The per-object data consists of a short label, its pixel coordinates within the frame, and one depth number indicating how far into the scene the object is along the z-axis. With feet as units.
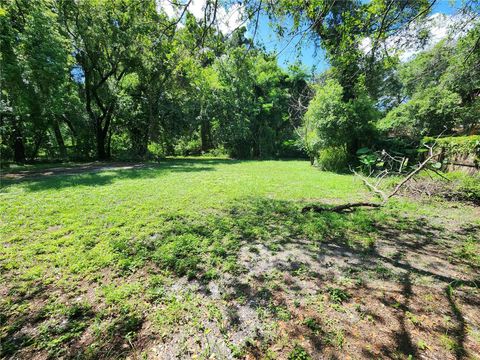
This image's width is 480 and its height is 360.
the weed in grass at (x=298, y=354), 5.94
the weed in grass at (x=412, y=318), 7.06
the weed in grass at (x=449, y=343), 6.16
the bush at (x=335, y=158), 39.70
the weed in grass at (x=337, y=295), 8.09
